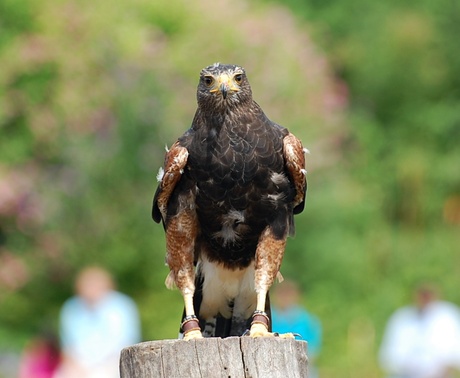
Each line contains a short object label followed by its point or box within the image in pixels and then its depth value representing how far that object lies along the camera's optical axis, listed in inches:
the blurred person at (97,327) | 767.1
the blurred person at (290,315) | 804.6
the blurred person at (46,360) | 738.2
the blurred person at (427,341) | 866.8
